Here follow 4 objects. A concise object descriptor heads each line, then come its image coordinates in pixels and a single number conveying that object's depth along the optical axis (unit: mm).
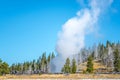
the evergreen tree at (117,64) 124800
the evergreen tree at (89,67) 121056
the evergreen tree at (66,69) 139725
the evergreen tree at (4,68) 139300
